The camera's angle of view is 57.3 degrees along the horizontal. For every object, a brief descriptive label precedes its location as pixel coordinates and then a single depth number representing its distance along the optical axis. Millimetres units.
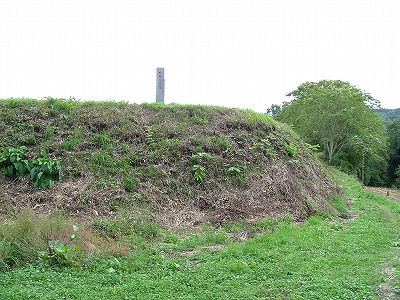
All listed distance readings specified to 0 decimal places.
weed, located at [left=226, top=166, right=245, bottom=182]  8560
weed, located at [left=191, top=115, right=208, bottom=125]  9961
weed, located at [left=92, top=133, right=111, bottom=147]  8656
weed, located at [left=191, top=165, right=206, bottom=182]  8242
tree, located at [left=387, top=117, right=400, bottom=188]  36281
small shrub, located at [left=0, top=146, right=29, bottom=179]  7469
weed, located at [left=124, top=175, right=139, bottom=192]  7629
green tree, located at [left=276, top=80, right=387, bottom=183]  21844
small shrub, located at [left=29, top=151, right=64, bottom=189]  7309
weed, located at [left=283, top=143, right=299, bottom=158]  10609
